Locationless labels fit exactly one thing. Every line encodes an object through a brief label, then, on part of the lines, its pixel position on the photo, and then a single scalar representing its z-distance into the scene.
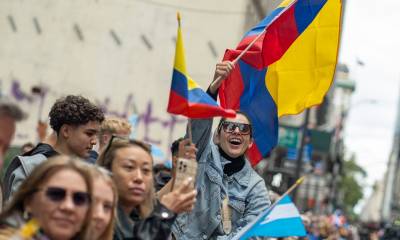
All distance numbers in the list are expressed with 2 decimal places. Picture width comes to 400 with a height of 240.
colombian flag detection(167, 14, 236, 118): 8.80
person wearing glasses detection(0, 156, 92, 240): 6.61
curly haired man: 10.58
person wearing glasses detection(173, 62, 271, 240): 10.87
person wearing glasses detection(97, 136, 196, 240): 7.74
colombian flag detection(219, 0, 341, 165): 13.04
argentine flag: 10.84
